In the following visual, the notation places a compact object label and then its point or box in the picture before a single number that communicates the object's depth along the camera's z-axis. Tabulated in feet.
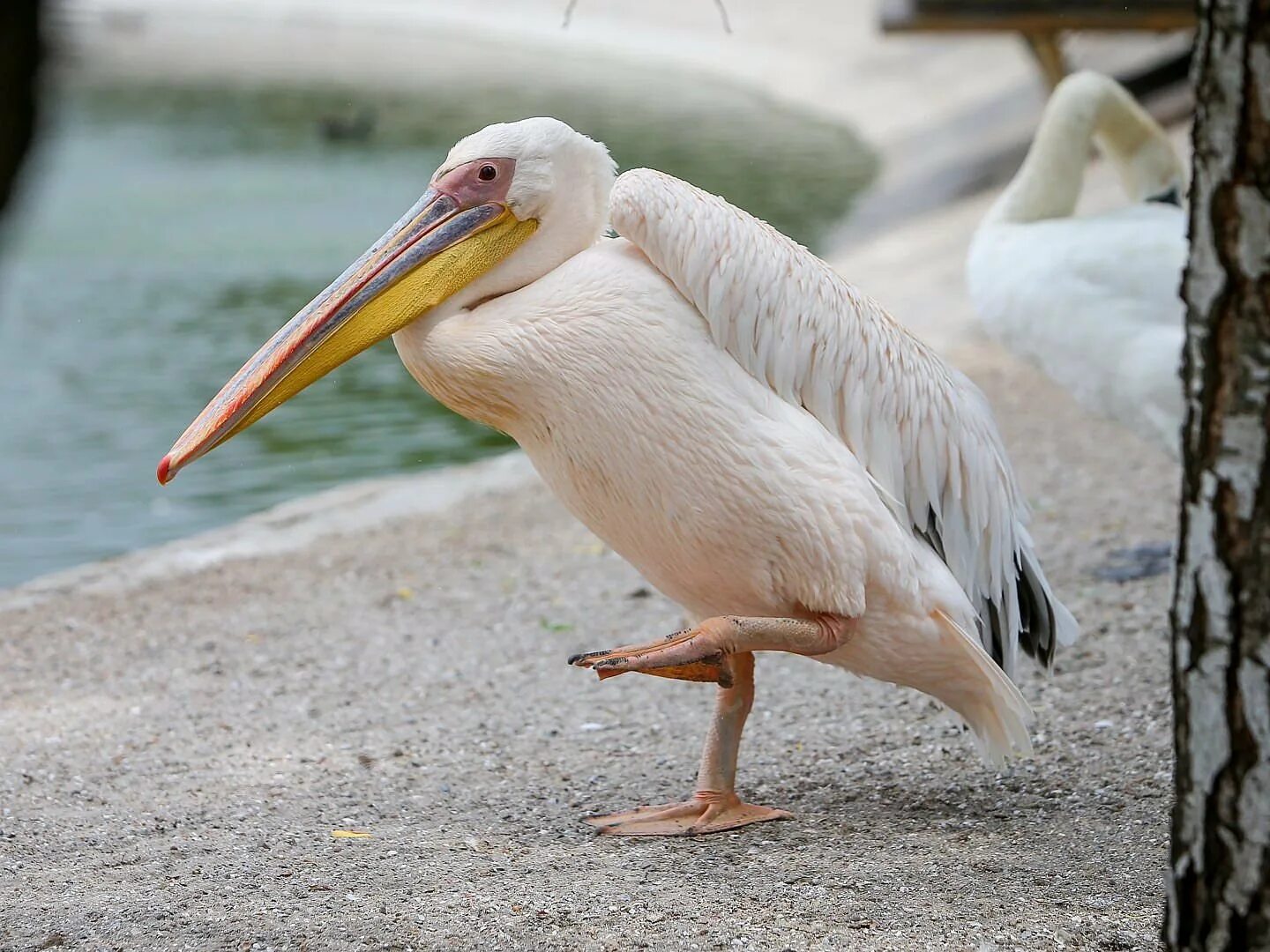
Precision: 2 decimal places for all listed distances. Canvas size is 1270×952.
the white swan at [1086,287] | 30.30
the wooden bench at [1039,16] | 71.26
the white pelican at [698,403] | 18.13
